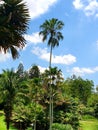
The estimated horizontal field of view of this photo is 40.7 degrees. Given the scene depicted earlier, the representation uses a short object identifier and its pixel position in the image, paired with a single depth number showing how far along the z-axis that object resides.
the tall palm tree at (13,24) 5.57
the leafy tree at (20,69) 57.18
